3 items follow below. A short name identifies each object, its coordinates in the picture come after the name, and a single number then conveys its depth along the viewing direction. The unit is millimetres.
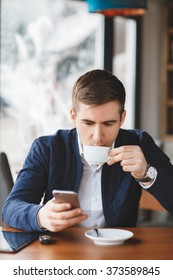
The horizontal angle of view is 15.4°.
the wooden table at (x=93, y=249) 1630
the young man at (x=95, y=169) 1989
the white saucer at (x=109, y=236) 1726
